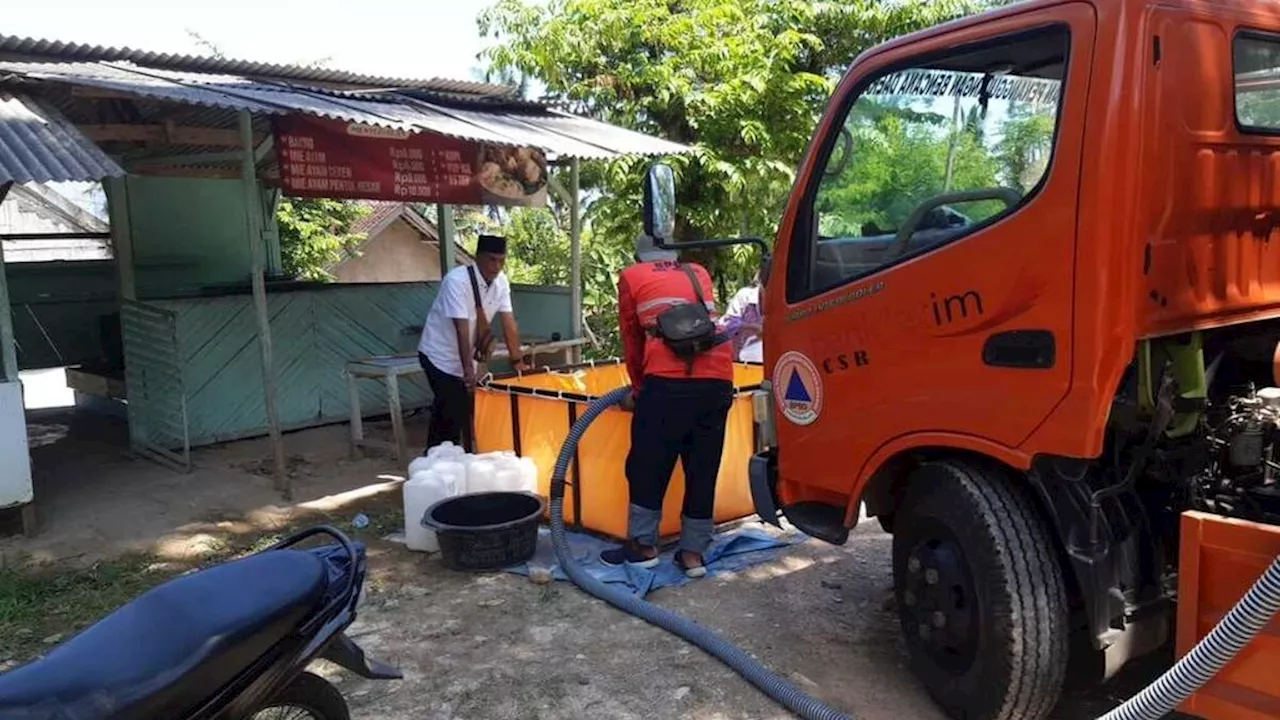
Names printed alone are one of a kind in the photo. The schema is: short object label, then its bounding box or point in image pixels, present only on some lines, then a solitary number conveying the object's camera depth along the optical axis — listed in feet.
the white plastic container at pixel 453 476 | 16.57
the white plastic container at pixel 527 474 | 17.02
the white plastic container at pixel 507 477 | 16.78
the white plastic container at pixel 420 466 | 16.90
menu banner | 21.34
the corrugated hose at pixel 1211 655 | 7.47
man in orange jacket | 14.39
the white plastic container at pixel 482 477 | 16.72
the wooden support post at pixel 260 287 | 19.98
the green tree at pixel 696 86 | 32.40
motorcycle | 6.79
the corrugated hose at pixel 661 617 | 10.81
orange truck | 8.36
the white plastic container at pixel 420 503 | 16.53
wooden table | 23.18
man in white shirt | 19.42
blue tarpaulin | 14.84
